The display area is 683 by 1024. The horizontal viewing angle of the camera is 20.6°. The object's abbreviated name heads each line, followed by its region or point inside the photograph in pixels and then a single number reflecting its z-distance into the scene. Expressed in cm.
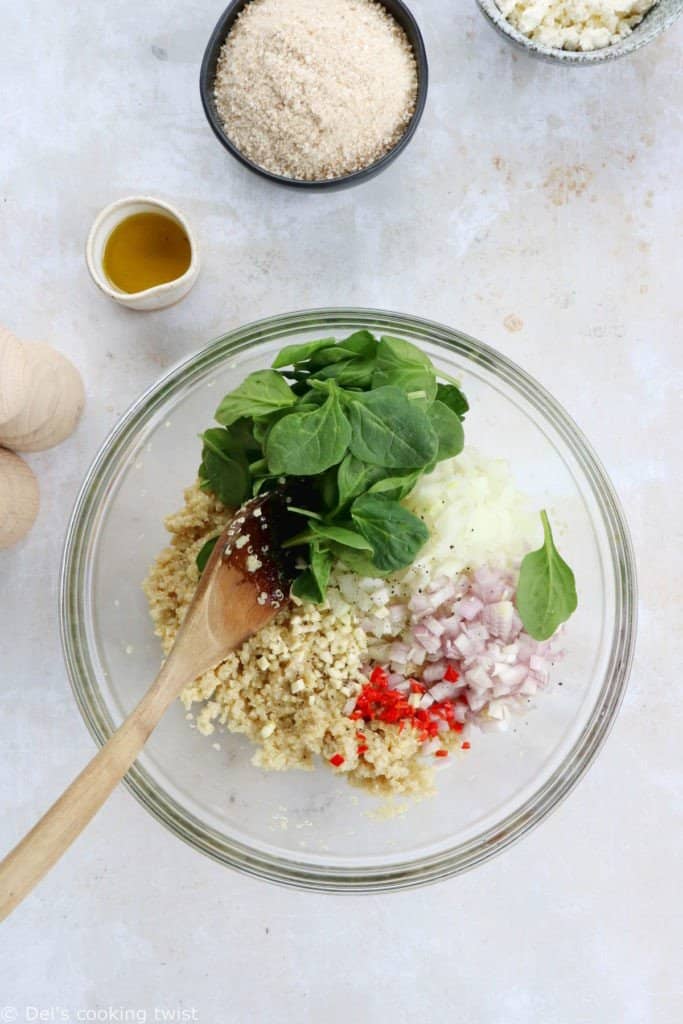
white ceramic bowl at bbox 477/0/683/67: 91
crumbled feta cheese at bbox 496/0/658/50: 92
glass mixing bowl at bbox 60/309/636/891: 91
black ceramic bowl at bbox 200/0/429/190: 92
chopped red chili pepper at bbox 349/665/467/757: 86
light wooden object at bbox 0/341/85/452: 91
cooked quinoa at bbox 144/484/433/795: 86
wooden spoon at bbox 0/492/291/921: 80
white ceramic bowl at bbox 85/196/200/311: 92
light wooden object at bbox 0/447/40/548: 92
